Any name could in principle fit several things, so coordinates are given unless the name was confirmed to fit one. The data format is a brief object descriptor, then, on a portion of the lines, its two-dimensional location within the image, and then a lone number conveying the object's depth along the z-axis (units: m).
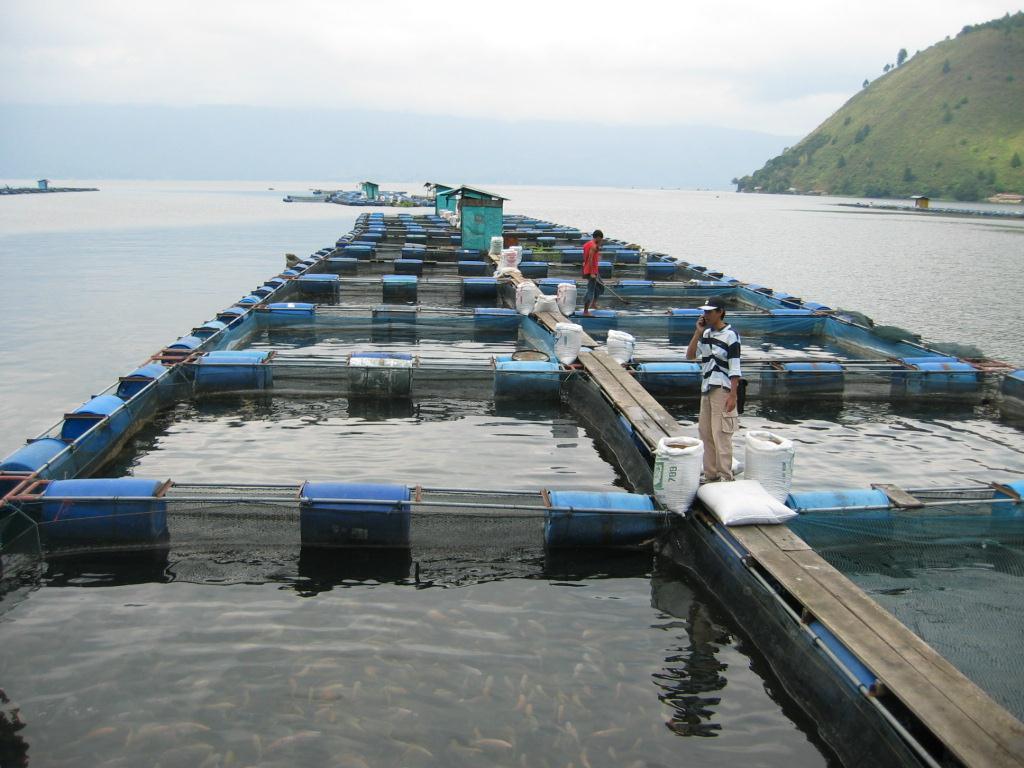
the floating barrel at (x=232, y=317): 18.08
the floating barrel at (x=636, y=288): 25.45
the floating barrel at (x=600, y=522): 8.31
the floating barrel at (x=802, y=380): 14.78
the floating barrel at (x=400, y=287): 24.66
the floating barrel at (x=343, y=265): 30.06
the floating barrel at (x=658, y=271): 31.22
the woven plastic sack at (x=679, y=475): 8.30
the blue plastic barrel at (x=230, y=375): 14.02
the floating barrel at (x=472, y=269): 29.41
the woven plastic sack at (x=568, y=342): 14.56
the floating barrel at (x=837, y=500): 8.16
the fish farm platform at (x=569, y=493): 5.64
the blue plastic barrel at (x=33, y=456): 8.64
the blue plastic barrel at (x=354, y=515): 8.15
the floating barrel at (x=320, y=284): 24.83
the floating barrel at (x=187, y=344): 14.82
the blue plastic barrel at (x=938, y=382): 14.96
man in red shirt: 19.57
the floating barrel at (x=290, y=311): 19.95
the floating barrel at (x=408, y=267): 28.81
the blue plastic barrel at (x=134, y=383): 12.54
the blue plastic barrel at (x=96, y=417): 10.38
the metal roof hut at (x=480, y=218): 35.56
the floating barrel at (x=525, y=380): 14.09
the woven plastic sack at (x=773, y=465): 8.09
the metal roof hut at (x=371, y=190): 91.69
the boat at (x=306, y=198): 111.69
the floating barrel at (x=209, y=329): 16.55
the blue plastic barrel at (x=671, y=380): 14.33
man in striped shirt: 8.64
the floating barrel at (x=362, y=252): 32.53
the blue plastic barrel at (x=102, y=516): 8.02
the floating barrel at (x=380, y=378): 14.02
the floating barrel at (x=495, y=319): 19.98
